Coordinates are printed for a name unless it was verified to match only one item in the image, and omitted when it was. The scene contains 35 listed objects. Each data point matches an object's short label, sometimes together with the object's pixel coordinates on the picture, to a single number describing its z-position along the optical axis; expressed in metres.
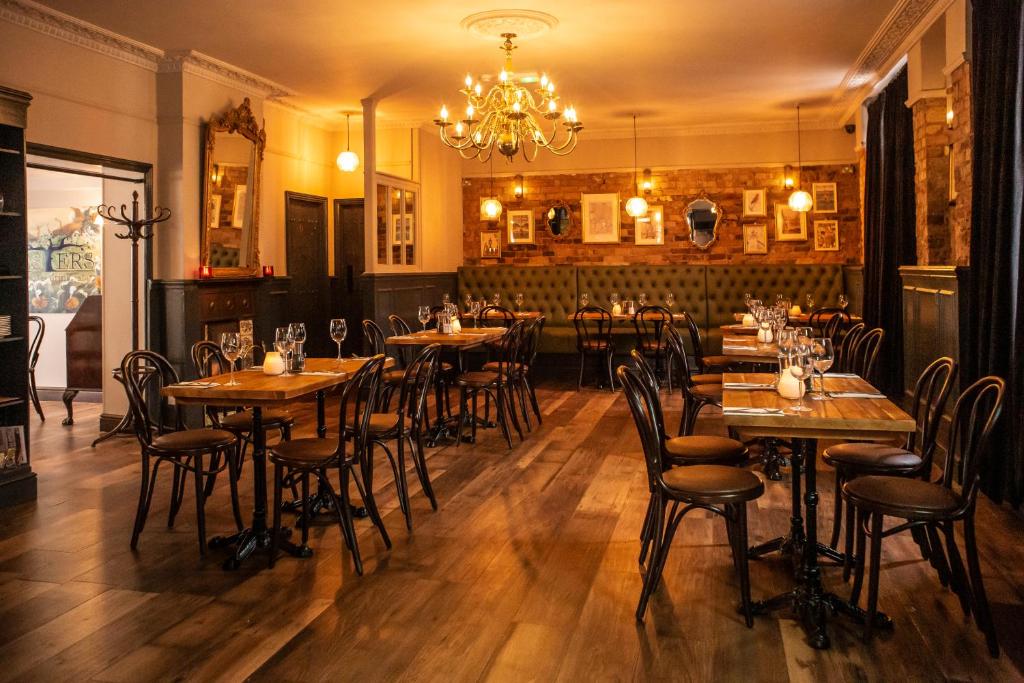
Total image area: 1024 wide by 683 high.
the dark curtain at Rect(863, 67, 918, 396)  7.55
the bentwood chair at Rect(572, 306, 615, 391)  9.23
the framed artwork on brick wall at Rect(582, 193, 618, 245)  11.26
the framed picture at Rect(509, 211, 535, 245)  11.52
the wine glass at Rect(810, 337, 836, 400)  3.47
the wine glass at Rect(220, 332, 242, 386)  4.04
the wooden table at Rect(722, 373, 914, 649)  2.97
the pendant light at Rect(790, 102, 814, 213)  10.30
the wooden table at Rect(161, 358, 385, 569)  3.70
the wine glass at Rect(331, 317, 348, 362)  4.80
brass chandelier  6.03
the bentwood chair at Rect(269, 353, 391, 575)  3.72
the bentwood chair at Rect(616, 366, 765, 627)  3.08
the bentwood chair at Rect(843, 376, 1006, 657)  2.82
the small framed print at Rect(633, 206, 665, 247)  11.09
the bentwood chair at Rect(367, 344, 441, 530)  4.27
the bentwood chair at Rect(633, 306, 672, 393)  9.04
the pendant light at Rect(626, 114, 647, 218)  10.83
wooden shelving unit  4.97
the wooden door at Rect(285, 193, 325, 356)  9.57
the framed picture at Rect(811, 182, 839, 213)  10.59
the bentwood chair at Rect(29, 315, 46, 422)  7.66
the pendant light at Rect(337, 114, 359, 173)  9.52
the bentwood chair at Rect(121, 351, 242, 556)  3.88
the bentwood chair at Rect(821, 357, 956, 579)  3.34
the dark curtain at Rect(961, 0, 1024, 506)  4.32
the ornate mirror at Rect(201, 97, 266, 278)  7.55
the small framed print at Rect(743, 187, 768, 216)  10.81
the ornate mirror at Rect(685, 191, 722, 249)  10.96
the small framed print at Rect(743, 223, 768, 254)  10.85
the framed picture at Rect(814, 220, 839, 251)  10.63
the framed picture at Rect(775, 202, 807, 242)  10.71
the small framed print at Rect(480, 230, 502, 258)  11.63
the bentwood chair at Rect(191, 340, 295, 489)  4.45
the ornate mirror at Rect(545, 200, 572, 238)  11.41
